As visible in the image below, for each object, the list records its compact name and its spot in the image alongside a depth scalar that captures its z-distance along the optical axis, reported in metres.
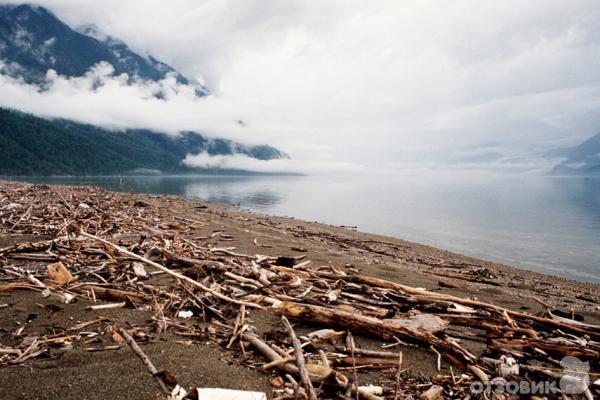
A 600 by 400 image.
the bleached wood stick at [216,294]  5.48
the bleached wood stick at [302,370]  3.02
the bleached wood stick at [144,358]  3.25
